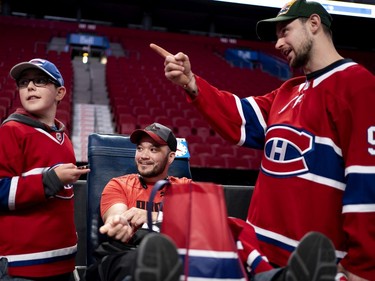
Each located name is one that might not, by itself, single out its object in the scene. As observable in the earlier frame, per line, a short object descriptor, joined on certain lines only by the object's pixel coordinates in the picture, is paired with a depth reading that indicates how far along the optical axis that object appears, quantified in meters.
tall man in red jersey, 1.34
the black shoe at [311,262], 1.07
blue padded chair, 2.01
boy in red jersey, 1.53
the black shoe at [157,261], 1.00
